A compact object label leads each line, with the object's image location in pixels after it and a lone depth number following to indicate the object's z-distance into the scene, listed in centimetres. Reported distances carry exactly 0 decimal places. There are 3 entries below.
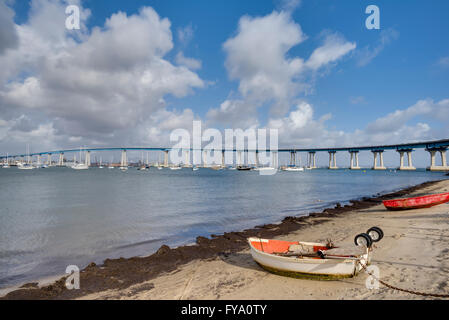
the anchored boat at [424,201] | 1927
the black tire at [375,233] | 848
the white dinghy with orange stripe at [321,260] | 694
